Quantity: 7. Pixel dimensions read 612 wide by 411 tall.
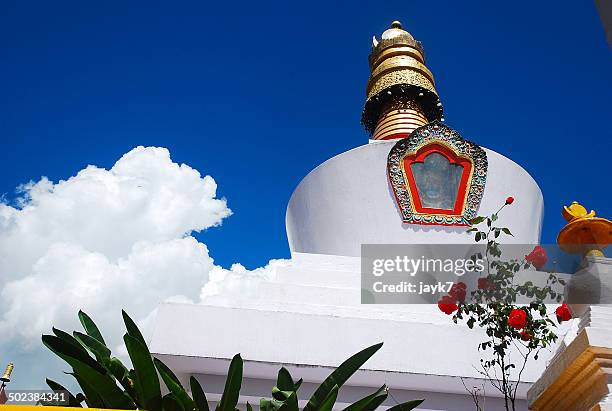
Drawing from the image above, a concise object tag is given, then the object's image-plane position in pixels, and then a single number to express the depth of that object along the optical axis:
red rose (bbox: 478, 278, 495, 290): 3.05
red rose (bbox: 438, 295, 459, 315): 3.26
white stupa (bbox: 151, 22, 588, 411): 4.88
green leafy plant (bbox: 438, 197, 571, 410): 2.90
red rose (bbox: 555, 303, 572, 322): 3.00
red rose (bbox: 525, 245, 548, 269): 3.11
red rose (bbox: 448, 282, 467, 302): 3.16
